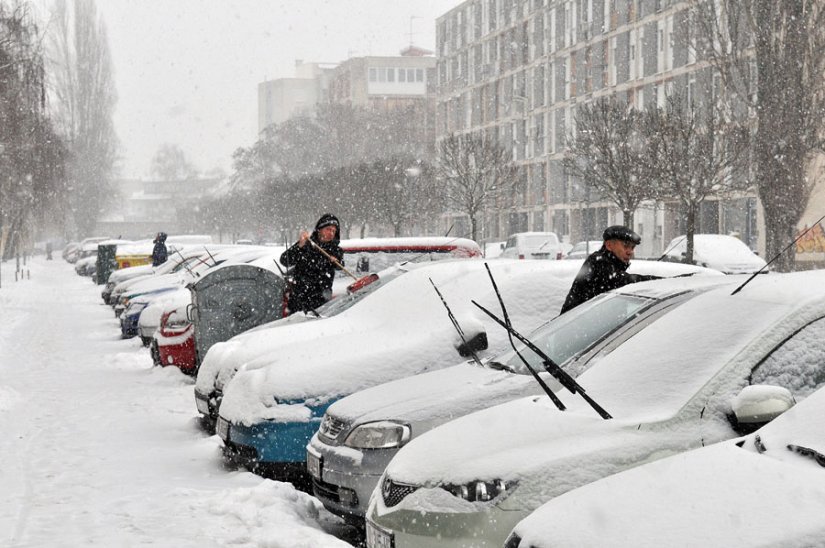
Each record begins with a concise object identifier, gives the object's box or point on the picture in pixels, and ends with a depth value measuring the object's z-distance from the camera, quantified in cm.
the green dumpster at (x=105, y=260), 3812
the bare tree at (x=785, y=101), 2984
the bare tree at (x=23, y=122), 2259
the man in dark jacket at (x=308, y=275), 1135
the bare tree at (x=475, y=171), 5294
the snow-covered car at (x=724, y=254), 2673
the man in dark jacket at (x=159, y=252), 2769
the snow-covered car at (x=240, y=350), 874
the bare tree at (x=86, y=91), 8031
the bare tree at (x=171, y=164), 15000
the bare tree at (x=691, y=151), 3312
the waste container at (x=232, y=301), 1209
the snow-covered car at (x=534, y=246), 4212
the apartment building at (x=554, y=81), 5025
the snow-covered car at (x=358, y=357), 714
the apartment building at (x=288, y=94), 15725
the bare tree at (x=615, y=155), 3675
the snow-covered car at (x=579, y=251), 4261
